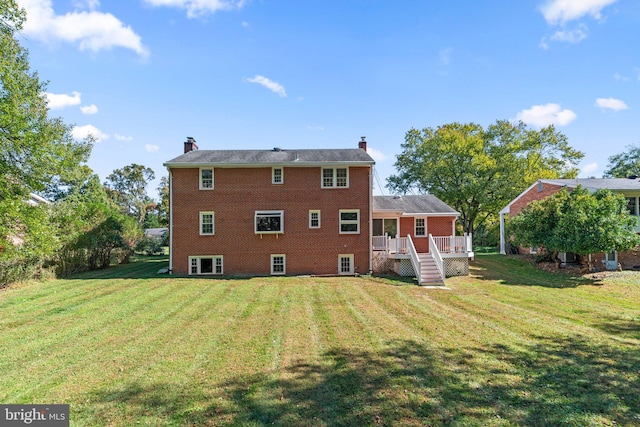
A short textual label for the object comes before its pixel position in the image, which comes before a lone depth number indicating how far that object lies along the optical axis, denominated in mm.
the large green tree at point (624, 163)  45566
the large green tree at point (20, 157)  10898
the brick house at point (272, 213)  16719
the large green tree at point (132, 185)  60438
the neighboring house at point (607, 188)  18344
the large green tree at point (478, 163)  30294
